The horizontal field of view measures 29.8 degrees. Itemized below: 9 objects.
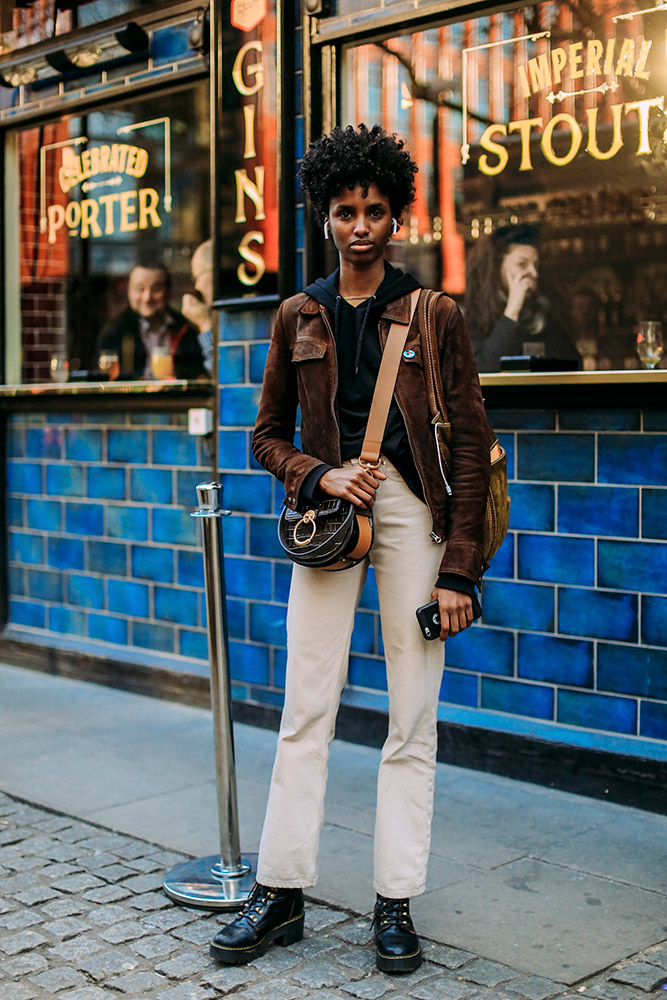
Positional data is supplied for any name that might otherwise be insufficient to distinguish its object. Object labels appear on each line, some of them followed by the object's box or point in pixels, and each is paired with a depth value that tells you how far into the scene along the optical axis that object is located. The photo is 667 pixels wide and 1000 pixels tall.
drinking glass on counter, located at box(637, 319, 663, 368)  5.01
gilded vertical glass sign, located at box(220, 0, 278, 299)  5.96
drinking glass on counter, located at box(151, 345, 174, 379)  6.98
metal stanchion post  3.95
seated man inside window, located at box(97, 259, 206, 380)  6.92
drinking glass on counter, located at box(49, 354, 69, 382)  7.64
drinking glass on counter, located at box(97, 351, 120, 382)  7.32
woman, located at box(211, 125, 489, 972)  3.45
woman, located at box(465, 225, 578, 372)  5.44
